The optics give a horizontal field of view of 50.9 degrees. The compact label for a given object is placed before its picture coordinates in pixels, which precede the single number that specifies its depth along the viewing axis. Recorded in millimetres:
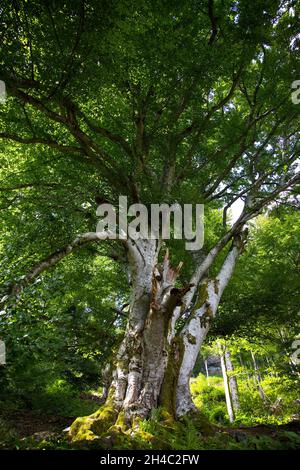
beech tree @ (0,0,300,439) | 4684
